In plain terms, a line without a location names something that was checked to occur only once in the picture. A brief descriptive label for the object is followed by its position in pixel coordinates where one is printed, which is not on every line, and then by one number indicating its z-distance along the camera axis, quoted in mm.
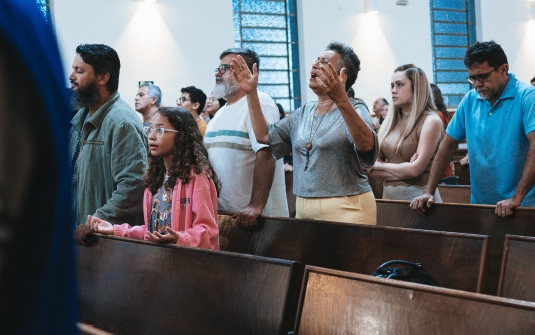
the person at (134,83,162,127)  6508
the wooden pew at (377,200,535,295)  3299
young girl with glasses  2928
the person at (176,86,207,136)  7016
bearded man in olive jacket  3232
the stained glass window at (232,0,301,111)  12164
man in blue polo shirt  3396
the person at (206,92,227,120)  7984
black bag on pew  2366
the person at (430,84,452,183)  6102
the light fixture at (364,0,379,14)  12609
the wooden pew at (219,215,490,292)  2676
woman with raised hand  2947
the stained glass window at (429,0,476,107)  13914
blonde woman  3773
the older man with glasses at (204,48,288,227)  3457
